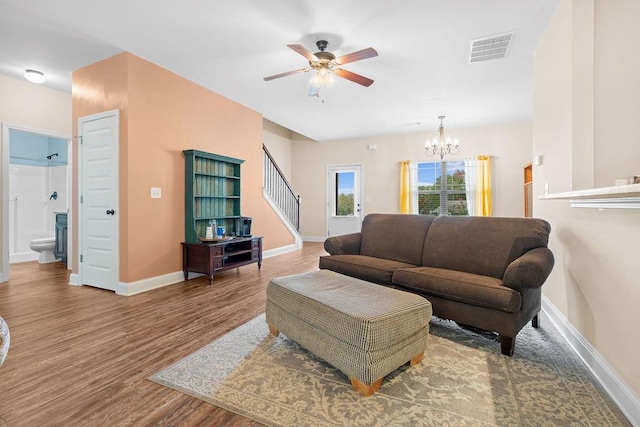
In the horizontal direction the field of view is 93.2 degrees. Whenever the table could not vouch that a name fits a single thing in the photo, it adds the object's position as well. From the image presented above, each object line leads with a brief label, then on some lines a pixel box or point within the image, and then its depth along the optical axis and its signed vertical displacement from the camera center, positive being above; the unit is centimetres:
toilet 527 -66
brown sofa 206 -47
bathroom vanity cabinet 529 -44
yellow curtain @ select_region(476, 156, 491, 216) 684 +55
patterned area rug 147 -100
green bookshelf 423 +29
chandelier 620 +141
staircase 644 +35
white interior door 362 +13
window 723 +53
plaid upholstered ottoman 163 -68
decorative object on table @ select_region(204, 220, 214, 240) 426 -32
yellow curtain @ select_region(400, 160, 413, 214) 757 +53
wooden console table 400 -63
